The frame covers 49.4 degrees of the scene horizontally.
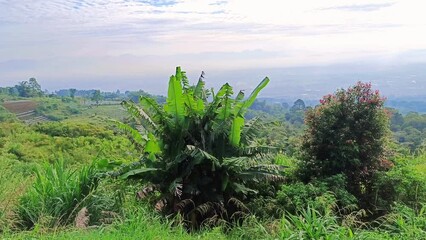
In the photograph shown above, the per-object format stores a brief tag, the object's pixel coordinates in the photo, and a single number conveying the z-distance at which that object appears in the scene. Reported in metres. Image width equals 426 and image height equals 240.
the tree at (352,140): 7.88
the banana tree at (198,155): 7.36
